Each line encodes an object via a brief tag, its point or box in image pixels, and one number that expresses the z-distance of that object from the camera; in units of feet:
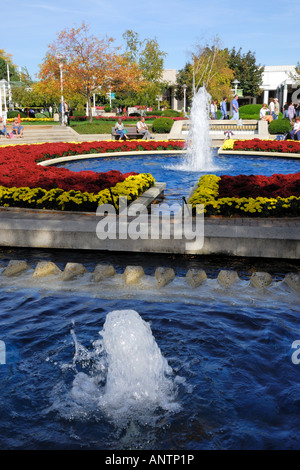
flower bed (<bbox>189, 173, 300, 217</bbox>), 28.55
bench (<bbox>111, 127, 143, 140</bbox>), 85.46
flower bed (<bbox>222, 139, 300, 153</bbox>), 67.54
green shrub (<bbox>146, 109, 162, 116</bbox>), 172.18
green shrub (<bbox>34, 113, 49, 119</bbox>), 192.83
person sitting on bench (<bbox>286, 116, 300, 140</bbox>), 76.39
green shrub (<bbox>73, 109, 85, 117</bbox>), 155.61
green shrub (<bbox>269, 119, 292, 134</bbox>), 91.12
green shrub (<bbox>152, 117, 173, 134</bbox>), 101.60
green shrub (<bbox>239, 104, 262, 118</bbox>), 164.11
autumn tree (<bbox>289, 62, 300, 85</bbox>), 165.99
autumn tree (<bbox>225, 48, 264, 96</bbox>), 215.72
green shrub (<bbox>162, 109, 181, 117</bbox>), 159.02
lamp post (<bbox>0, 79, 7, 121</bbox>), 105.75
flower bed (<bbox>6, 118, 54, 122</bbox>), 146.76
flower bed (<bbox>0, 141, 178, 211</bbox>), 30.76
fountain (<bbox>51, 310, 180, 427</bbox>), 12.59
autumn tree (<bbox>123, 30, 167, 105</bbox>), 166.81
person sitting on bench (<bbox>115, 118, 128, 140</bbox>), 83.97
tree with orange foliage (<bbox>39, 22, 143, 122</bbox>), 120.26
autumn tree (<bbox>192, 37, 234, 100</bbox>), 175.70
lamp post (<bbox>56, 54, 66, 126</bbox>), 99.43
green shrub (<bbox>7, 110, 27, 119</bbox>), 168.99
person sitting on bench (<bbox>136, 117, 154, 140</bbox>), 85.92
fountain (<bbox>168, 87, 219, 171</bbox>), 61.98
